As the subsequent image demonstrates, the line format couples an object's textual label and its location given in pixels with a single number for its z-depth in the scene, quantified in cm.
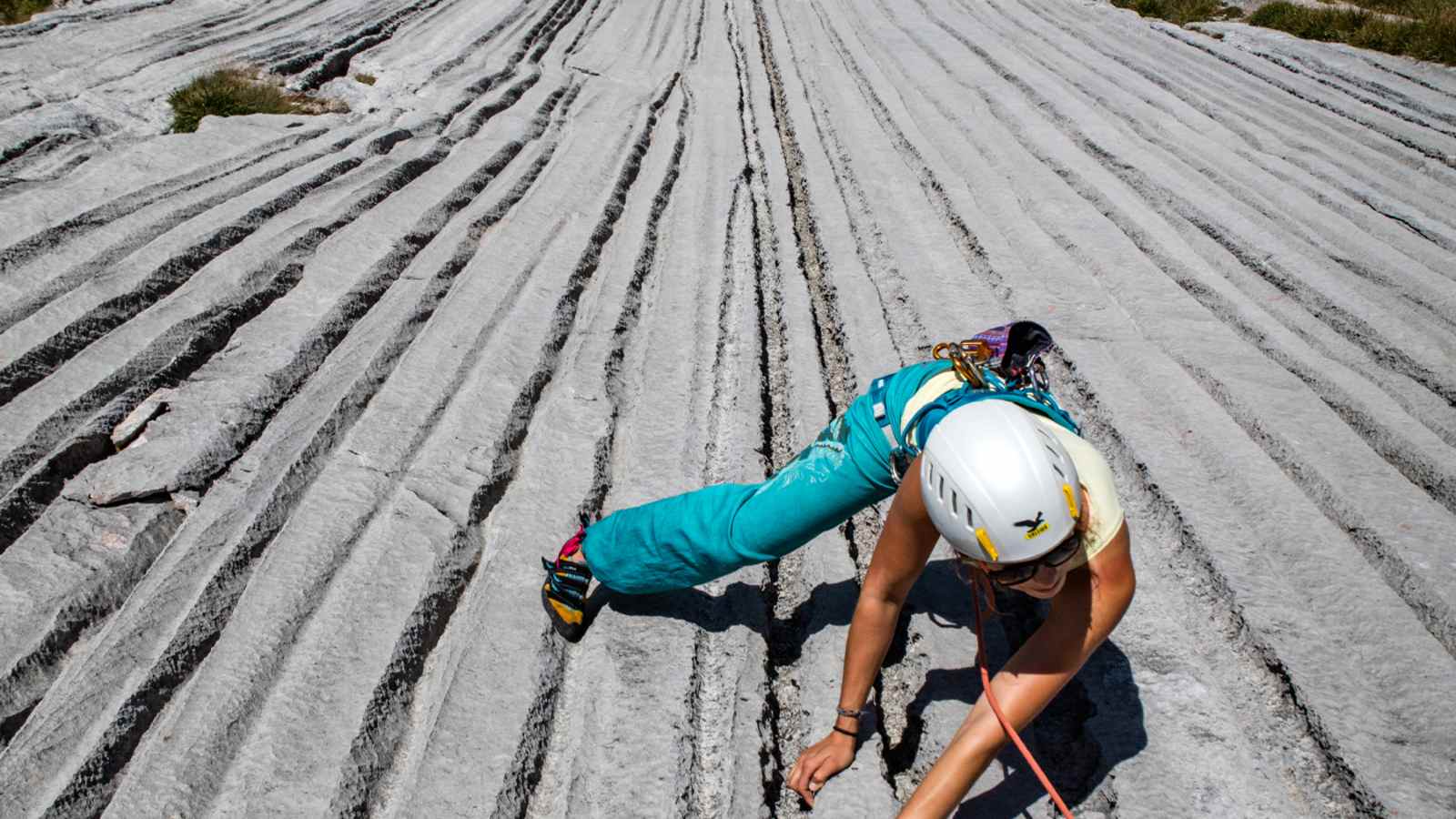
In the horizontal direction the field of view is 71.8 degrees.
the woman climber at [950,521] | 169
